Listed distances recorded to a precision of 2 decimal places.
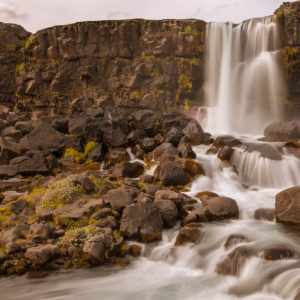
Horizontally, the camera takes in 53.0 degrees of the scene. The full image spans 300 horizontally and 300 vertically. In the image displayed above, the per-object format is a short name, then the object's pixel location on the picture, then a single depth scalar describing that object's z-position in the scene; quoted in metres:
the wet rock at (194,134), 18.92
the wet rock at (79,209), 9.80
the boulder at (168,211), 10.05
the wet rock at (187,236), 9.21
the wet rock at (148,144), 19.31
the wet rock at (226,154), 16.25
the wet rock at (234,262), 7.67
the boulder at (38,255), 7.88
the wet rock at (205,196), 11.50
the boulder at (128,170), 15.75
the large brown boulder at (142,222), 9.24
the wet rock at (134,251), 8.78
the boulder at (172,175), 13.99
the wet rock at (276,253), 7.70
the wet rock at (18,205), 10.61
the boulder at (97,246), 8.06
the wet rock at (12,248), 8.04
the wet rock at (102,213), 9.84
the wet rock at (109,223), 9.42
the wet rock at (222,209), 10.48
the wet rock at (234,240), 8.90
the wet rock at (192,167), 14.87
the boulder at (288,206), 9.80
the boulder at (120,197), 10.37
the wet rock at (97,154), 18.80
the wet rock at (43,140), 19.52
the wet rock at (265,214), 10.74
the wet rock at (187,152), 16.39
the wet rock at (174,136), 19.00
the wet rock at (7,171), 16.42
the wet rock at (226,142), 17.77
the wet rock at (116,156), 18.36
